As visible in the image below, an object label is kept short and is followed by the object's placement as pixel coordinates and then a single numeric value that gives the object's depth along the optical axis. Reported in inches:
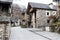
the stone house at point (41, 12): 500.2
